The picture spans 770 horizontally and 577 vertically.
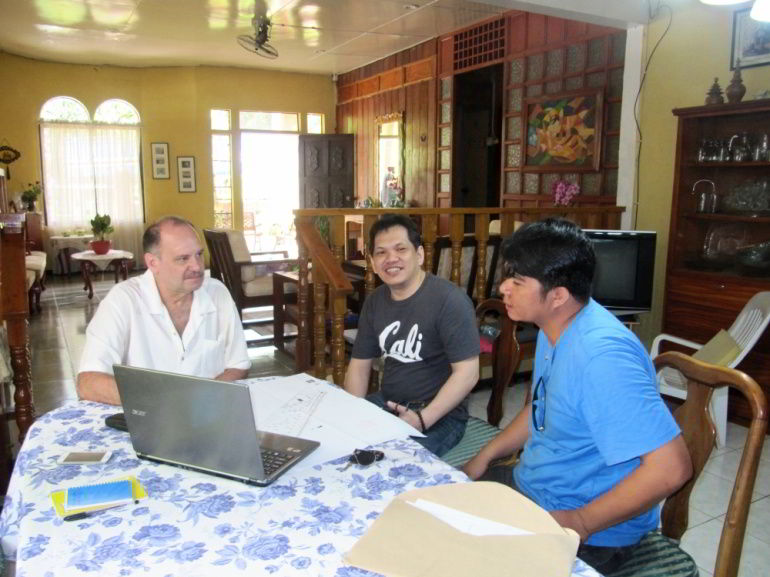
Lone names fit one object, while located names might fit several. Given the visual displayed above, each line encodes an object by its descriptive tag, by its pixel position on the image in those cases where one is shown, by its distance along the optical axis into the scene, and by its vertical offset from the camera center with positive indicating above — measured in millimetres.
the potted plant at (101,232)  7375 -433
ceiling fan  5988 +1624
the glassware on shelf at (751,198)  3553 +26
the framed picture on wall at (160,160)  9602 +601
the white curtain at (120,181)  9461 +259
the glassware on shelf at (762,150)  3434 +301
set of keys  1258 -540
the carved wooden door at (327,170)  9477 +461
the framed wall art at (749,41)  3662 +989
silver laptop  1112 -446
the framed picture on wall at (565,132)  5359 +648
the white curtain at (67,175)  9133 +336
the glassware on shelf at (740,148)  3547 +320
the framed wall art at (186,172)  9633 +417
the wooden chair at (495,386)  2045 -710
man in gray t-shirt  1974 -472
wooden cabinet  3430 -138
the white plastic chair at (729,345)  2918 -712
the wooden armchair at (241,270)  5449 -654
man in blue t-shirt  1173 -431
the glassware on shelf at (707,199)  3723 +19
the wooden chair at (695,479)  1227 -583
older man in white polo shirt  1788 -365
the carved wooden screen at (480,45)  6462 +1729
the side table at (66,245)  8875 -698
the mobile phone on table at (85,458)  1283 -555
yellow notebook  1066 -549
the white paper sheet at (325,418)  1371 -542
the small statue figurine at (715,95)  3602 +635
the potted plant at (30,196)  8601 +15
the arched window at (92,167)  9164 +472
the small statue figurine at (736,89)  3523 +658
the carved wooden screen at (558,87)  5230 +1064
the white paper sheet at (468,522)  970 -526
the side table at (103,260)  7219 -763
